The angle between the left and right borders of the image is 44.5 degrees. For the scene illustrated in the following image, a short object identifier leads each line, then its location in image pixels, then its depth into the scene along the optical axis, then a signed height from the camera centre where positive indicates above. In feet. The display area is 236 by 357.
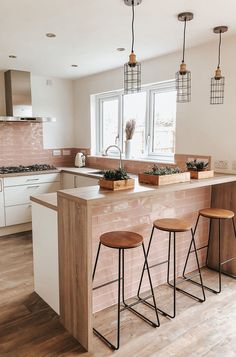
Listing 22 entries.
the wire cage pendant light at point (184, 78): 7.71 +2.08
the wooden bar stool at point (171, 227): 7.63 -2.29
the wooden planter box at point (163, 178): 7.61 -1.03
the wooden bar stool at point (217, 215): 8.76 -2.25
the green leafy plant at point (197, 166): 8.98 -0.78
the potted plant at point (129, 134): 13.65 +0.31
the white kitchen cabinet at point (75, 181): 13.40 -1.97
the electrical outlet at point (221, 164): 9.85 -0.81
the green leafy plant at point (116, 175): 7.04 -0.84
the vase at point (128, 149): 13.76 -0.40
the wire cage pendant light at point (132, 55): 6.95 +2.04
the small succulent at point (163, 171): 7.84 -0.85
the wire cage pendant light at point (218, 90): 9.69 +1.71
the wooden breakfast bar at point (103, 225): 6.26 -2.26
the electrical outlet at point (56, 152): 16.82 -0.71
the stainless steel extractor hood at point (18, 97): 14.20 +2.17
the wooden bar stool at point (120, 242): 6.51 -2.33
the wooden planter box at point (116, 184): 6.91 -1.06
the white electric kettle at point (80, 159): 16.22 -1.07
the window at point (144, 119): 12.66 +1.05
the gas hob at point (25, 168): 14.06 -1.43
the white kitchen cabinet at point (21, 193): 13.65 -2.56
